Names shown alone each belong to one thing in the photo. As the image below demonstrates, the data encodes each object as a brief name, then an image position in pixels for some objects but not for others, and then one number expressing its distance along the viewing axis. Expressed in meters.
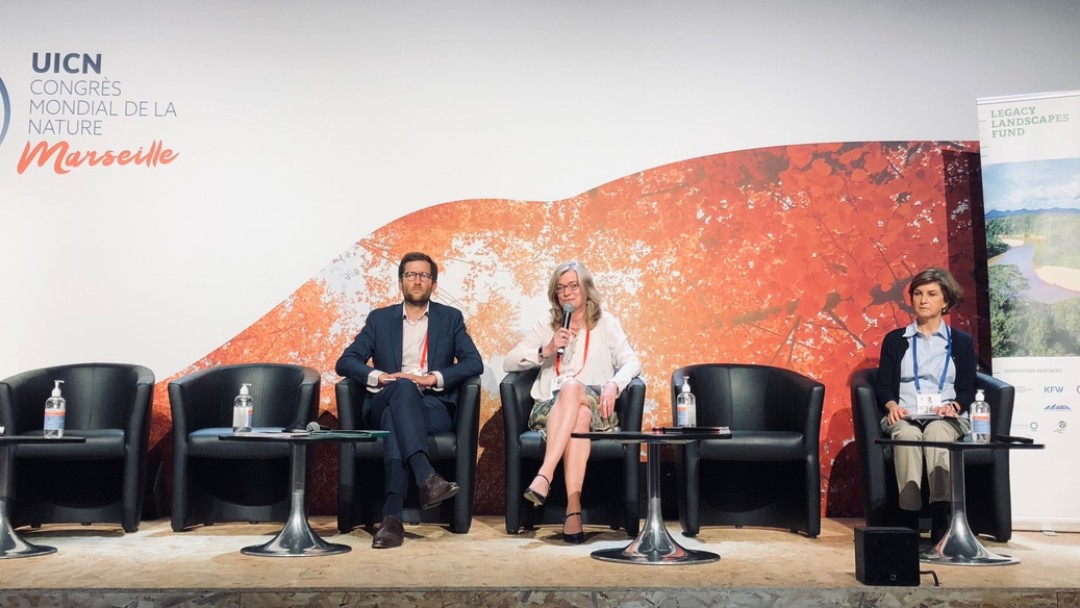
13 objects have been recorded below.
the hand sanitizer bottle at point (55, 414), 3.92
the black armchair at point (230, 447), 4.39
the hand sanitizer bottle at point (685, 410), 3.80
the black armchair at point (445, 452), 4.31
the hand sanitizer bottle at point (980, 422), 3.75
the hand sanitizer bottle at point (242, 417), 3.81
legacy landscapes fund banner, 4.61
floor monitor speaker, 3.04
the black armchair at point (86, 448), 4.34
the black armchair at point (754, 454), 4.32
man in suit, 4.10
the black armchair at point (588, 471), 4.32
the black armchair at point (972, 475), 4.23
